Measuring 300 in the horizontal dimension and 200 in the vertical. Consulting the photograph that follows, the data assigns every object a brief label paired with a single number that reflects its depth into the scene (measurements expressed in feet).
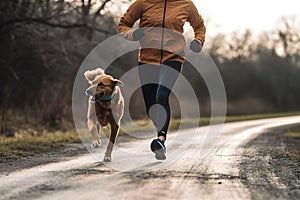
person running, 20.61
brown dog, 20.83
